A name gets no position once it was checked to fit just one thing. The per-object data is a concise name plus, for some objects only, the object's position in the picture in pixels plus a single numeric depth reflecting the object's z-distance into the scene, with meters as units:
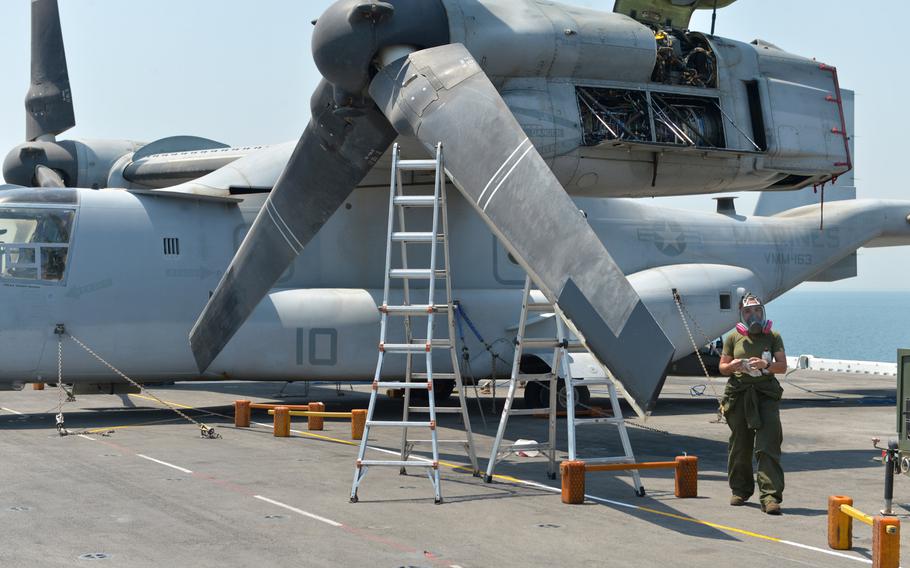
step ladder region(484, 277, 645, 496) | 11.39
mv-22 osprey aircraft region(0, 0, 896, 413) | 11.13
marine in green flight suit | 10.25
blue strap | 18.80
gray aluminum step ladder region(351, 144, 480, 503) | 10.65
